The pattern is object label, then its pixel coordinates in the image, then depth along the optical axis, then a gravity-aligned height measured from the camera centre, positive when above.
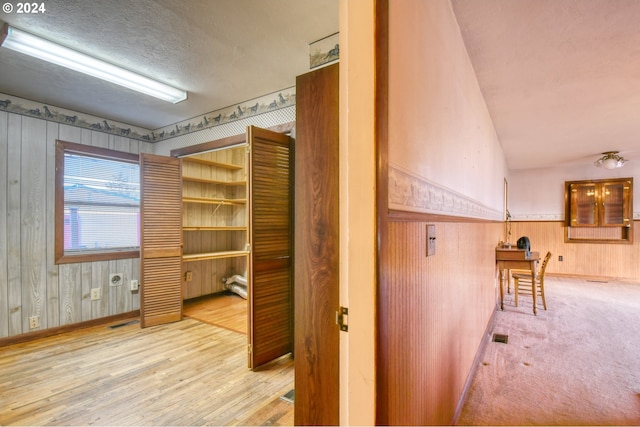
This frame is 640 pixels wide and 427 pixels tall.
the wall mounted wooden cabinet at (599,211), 5.69 +0.10
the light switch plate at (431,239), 1.20 -0.10
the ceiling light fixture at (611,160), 4.84 +0.95
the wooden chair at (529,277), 3.83 -0.86
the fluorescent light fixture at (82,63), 1.93 +1.19
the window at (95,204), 3.21 +0.16
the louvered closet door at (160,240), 3.27 -0.27
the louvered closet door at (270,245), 2.34 -0.24
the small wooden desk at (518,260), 3.58 -0.56
